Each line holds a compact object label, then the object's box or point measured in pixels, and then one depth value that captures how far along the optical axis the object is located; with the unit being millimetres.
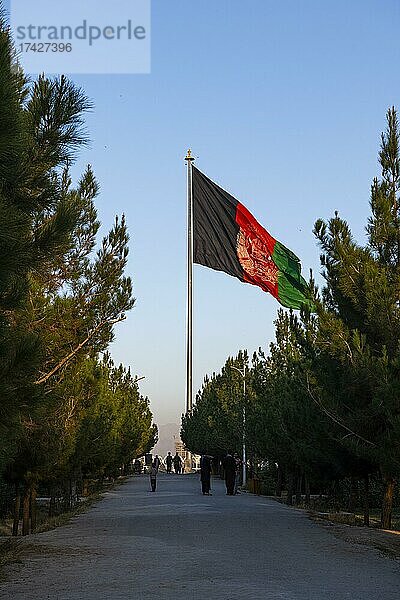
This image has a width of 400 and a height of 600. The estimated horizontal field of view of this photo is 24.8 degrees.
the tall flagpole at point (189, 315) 52031
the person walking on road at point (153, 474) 38469
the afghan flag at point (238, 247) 34312
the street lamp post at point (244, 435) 42194
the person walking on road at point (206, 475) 34750
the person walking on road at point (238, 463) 43269
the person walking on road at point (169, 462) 72150
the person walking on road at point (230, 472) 34938
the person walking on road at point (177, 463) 70688
